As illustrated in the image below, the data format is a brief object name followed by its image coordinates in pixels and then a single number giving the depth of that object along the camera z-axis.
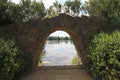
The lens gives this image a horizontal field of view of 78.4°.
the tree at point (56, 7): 10.50
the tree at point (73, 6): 10.72
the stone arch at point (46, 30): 4.11
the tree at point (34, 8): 9.18
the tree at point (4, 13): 4.56
